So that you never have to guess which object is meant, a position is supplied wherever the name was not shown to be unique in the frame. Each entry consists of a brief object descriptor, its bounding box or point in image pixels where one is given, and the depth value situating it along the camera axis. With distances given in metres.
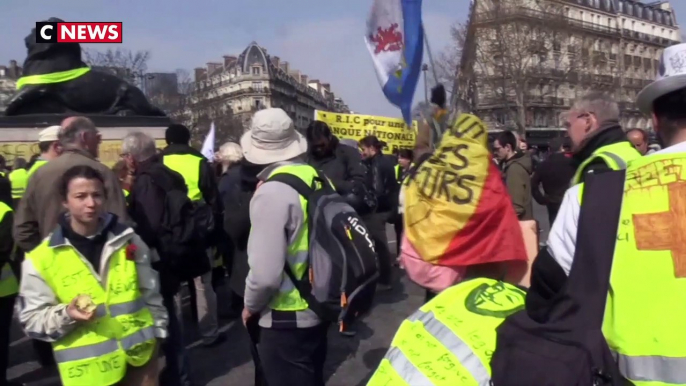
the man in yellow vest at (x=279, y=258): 3.11
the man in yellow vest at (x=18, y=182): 6.21
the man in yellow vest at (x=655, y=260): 1.51
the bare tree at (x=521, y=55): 43.94
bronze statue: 9.73
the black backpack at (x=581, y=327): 1.55
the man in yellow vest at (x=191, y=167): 5.55
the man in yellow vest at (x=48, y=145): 5.10
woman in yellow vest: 3.11
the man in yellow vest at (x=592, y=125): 3.39
